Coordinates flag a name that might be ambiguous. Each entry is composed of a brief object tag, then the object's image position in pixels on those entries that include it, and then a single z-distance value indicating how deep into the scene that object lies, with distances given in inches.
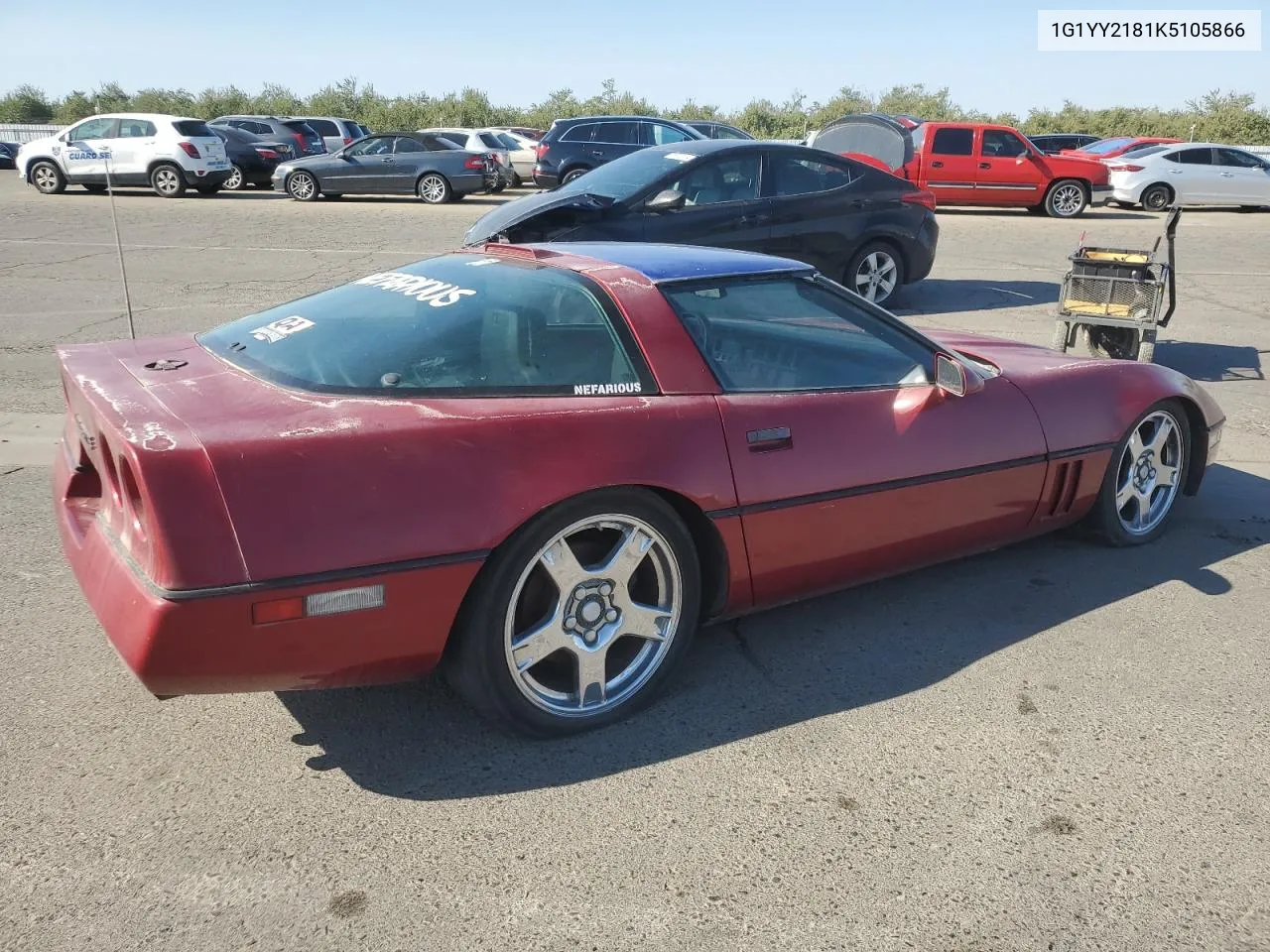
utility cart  287.9
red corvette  101.8
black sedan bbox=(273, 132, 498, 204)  802.2
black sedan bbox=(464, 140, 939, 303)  350.3
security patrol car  795.4
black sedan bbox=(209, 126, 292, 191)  882.1
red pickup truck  760.3
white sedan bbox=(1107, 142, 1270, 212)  846.5
